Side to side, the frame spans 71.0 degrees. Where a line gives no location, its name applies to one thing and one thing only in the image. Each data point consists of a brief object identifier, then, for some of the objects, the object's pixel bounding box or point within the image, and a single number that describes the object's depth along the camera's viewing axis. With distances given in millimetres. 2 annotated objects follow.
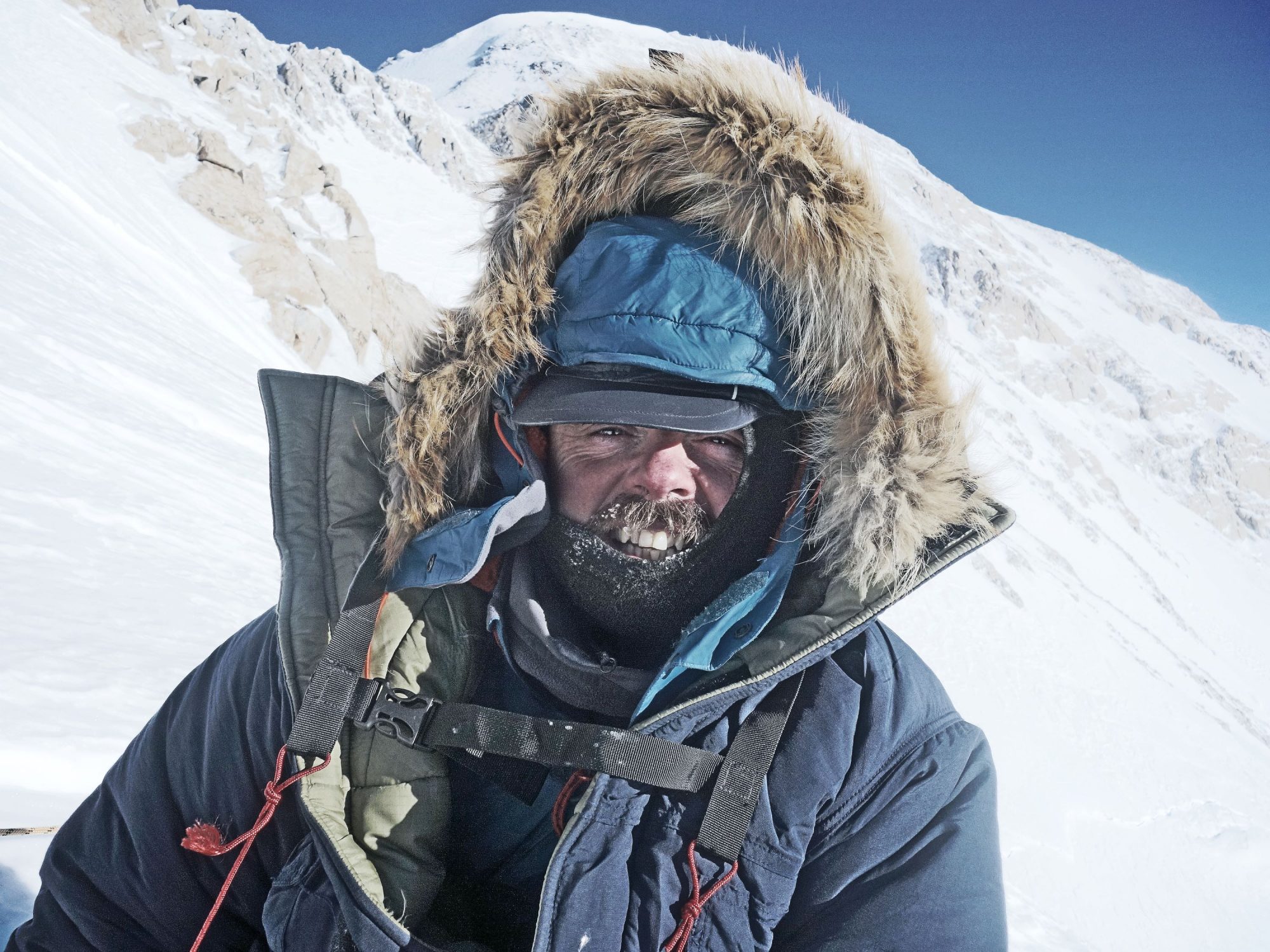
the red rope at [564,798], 503
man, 460
